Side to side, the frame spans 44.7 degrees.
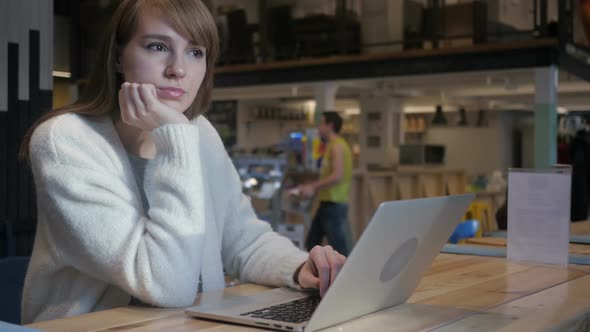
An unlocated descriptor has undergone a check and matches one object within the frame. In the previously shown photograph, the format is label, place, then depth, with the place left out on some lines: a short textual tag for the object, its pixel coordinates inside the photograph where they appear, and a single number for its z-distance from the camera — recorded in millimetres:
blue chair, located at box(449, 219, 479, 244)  4557
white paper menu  2006
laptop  1071
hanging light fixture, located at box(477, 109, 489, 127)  16906
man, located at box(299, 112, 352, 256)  6391
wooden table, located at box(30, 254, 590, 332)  1167
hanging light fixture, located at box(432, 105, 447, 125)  15227
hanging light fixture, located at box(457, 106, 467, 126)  16344
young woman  1318
